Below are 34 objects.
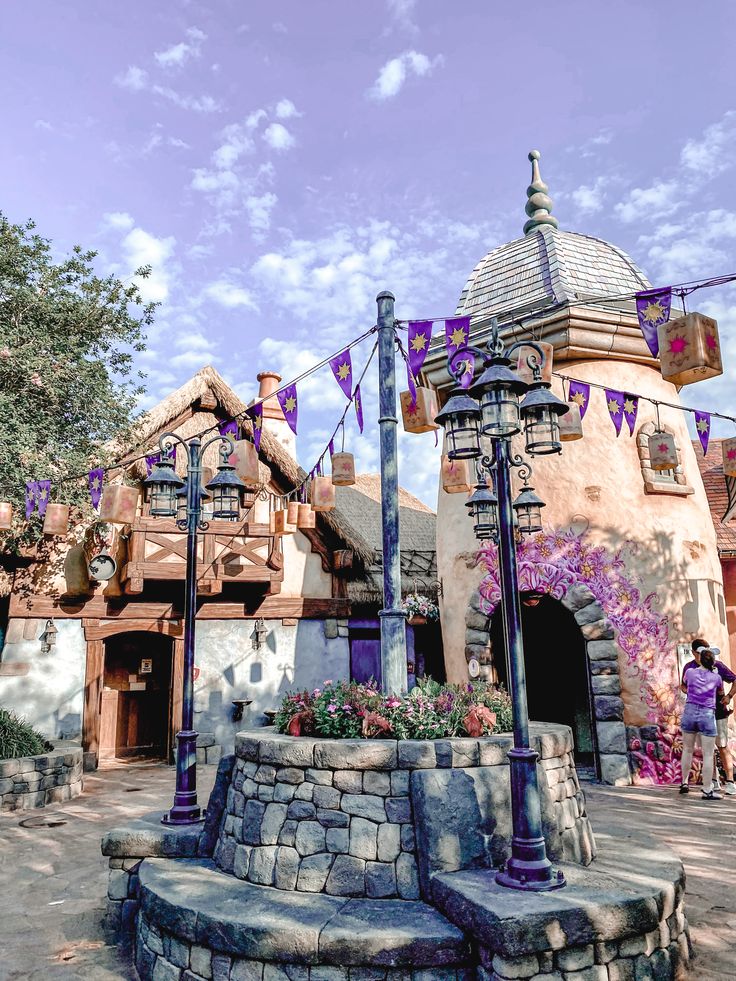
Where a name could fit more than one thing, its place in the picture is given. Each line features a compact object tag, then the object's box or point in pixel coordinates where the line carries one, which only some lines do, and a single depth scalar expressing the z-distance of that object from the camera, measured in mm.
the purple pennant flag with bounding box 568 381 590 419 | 8195
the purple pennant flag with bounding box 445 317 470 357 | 6363
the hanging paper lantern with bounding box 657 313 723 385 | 5543
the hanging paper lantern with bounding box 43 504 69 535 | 9539
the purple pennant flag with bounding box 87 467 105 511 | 9672
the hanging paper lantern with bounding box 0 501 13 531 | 9438
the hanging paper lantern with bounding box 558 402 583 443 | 7766
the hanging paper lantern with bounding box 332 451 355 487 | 8734
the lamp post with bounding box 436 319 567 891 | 3830
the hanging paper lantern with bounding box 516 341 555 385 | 6909
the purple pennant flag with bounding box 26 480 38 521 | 10094
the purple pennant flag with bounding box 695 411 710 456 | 8216
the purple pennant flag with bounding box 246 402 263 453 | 8281
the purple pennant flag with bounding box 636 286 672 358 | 5844
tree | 10711
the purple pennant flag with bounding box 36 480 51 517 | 10108
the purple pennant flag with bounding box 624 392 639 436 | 8586
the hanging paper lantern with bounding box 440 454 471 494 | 8938
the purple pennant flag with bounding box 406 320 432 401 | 6430
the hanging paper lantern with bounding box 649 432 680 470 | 9117
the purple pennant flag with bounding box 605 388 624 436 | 8612
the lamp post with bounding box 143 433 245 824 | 5797
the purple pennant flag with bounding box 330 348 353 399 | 7062
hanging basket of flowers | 12945
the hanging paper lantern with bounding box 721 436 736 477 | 8781
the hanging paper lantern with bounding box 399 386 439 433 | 7000
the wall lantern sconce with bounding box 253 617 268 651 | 12656
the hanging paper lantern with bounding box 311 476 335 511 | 9680
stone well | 3521
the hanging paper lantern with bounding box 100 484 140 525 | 8805
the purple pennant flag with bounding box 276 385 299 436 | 7752
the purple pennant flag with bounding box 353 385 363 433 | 7245
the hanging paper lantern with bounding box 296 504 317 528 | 11875
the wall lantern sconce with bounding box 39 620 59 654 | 11036
